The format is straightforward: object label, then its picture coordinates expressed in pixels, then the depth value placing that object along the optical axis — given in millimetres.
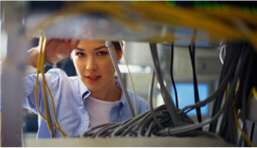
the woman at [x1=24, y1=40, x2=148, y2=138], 1384
